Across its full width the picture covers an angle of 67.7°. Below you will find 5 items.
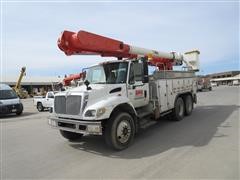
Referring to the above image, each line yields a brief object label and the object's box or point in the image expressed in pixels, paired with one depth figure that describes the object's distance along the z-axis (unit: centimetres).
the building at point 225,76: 8811
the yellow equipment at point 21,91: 2996
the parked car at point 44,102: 1468
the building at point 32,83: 4435
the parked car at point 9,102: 1185
